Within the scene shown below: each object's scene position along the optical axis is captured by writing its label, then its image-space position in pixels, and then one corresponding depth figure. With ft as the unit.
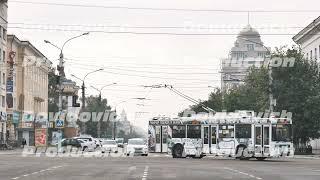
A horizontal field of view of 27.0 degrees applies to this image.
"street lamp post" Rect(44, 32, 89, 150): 168.15
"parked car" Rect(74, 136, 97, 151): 221.87
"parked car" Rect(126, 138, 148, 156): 173.06
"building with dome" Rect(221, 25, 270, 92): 503.94
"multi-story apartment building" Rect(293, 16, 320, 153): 260.83
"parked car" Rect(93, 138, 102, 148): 237.04
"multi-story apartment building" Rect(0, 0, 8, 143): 254.88
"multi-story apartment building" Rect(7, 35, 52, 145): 284.61
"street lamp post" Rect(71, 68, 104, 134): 228.00
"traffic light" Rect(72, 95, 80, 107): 211.53
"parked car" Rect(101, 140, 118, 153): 198.70
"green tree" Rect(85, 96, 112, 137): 426.10
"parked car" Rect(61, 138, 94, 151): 213.05
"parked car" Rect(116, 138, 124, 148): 265.01
